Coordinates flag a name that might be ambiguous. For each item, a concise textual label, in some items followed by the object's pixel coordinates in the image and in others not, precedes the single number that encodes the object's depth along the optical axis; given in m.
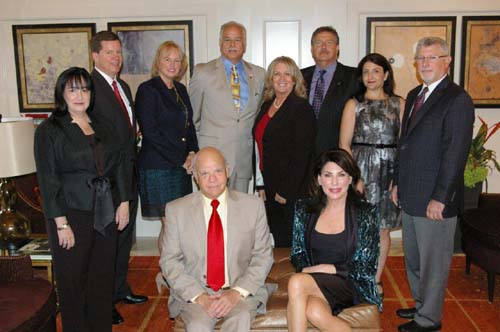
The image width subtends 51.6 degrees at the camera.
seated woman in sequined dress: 2.48
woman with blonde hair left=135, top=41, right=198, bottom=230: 3.51
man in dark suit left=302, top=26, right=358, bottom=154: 3.66
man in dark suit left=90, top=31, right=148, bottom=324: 3.17
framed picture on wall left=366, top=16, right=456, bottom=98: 4.70
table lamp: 2.99
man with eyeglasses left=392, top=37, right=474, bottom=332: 2.82
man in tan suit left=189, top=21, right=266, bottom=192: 3.70
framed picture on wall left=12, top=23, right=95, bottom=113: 4.86
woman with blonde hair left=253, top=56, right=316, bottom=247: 3.45
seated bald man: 2.60
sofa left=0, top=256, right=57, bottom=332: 2.22
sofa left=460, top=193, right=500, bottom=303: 3.50
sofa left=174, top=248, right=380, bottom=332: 2.52
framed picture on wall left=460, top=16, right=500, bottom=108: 4.69
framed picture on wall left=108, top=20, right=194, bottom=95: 4.80
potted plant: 4.46
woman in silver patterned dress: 3.28
